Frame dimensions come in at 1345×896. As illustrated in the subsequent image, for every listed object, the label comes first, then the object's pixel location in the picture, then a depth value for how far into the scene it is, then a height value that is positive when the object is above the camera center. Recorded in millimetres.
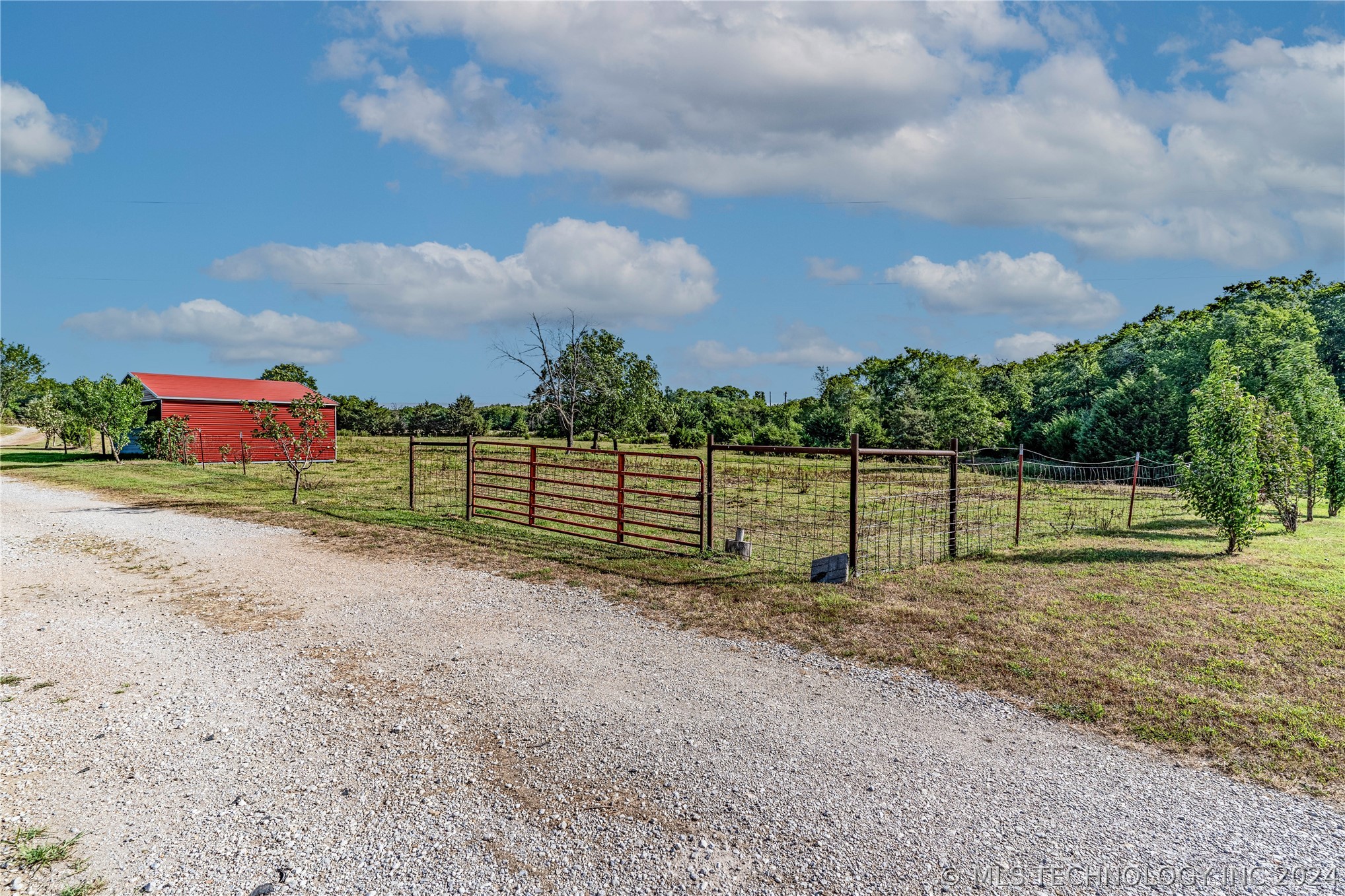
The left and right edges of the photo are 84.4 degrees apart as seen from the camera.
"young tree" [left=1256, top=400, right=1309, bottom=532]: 10984 -47
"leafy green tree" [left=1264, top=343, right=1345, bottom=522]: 14375 +581
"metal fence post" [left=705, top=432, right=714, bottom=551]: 9766 -770
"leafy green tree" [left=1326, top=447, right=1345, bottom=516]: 14898 -684
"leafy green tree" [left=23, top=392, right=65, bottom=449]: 37750 +356
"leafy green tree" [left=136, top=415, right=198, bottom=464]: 29609 -594
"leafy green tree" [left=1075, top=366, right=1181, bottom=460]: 30422 +979
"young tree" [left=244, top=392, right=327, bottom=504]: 15789 -29
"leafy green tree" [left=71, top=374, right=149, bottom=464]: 28219 +742
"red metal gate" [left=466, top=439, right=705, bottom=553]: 10227 -1555
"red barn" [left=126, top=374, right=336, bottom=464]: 30812 +605
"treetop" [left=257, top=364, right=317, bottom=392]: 69688 +5048
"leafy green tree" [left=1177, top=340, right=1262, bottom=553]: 10453 -191
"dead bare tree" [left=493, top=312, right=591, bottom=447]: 46469 +3420
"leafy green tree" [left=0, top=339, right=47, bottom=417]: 65938 +4587
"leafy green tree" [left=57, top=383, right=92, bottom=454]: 28875 +172
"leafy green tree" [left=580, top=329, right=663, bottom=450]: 47844 +2682
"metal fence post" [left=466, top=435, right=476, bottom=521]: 13734 -923
